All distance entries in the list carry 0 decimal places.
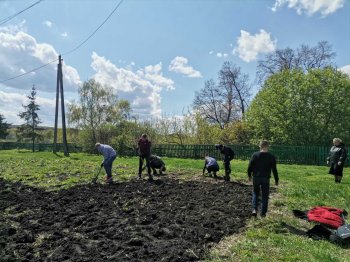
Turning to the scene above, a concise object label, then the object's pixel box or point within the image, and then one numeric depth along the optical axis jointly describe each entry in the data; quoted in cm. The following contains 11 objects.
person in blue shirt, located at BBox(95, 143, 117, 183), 1464
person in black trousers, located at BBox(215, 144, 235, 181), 1455
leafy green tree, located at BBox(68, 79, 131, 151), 5578
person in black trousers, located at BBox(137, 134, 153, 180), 1552
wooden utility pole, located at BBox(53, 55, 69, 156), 3320
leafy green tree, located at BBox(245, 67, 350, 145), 3203
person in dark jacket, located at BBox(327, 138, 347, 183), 1450
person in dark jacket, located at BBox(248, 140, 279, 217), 868
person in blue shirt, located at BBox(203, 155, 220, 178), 1588
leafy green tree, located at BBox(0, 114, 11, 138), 6756
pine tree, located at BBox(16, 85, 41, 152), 5647
